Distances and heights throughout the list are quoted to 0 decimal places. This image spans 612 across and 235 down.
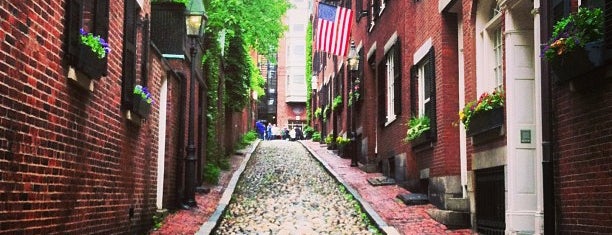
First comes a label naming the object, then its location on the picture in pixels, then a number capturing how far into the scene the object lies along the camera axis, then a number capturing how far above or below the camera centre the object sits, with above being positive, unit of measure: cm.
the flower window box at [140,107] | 995 +96
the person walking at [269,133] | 5466 +325
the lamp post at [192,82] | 1423 +186
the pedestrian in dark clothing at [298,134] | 4931 +288
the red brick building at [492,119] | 742 +81
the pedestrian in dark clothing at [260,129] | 5333 +348
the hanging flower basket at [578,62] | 665 +113
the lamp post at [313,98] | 4565 +510
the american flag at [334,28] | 2169 +442
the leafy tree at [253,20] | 1980 +439
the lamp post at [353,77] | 2236 +310
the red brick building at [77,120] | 540 +55
